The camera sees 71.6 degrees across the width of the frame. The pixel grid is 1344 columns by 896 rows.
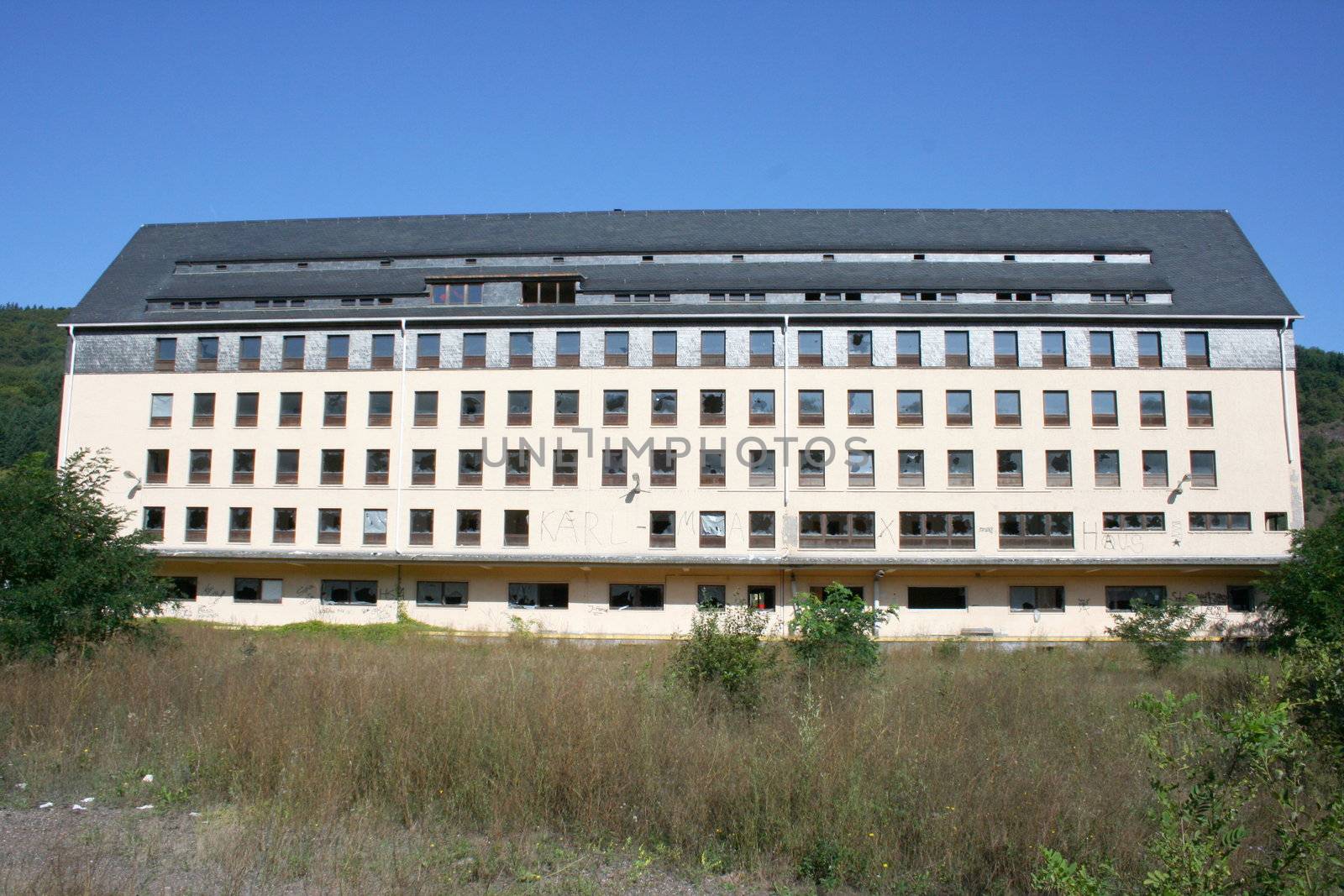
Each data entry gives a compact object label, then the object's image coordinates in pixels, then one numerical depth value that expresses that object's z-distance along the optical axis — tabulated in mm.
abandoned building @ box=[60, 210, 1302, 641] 35688
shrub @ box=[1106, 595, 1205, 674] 22016
